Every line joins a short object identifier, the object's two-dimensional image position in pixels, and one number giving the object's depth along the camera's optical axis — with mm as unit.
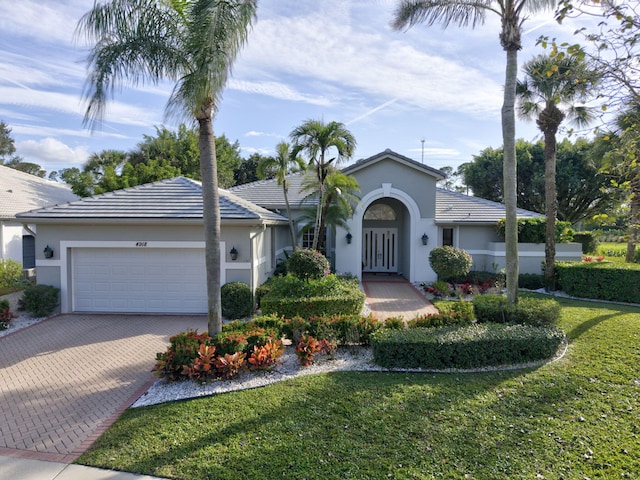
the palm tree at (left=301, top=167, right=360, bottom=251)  14461
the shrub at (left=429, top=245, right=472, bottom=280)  13977
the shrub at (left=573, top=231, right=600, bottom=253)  25625
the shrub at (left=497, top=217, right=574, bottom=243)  16312
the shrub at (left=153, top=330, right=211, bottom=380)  6605
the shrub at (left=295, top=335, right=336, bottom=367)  7262
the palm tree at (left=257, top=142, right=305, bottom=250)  14755
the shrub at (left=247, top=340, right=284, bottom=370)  6859
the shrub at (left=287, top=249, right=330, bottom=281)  11320
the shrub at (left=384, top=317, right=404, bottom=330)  8359
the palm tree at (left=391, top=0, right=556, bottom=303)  8844
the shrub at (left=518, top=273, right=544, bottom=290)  15672
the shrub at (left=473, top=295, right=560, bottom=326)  8508
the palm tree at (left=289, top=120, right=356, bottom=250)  13914
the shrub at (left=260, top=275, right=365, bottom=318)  10203
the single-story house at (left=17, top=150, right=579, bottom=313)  11727
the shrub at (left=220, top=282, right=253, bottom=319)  11156
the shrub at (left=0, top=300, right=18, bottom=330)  10477
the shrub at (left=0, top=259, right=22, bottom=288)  12922
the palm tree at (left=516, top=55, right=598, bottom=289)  14352
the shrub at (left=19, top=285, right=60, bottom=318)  11258
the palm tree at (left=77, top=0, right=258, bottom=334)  6270
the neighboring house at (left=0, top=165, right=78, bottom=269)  16969
